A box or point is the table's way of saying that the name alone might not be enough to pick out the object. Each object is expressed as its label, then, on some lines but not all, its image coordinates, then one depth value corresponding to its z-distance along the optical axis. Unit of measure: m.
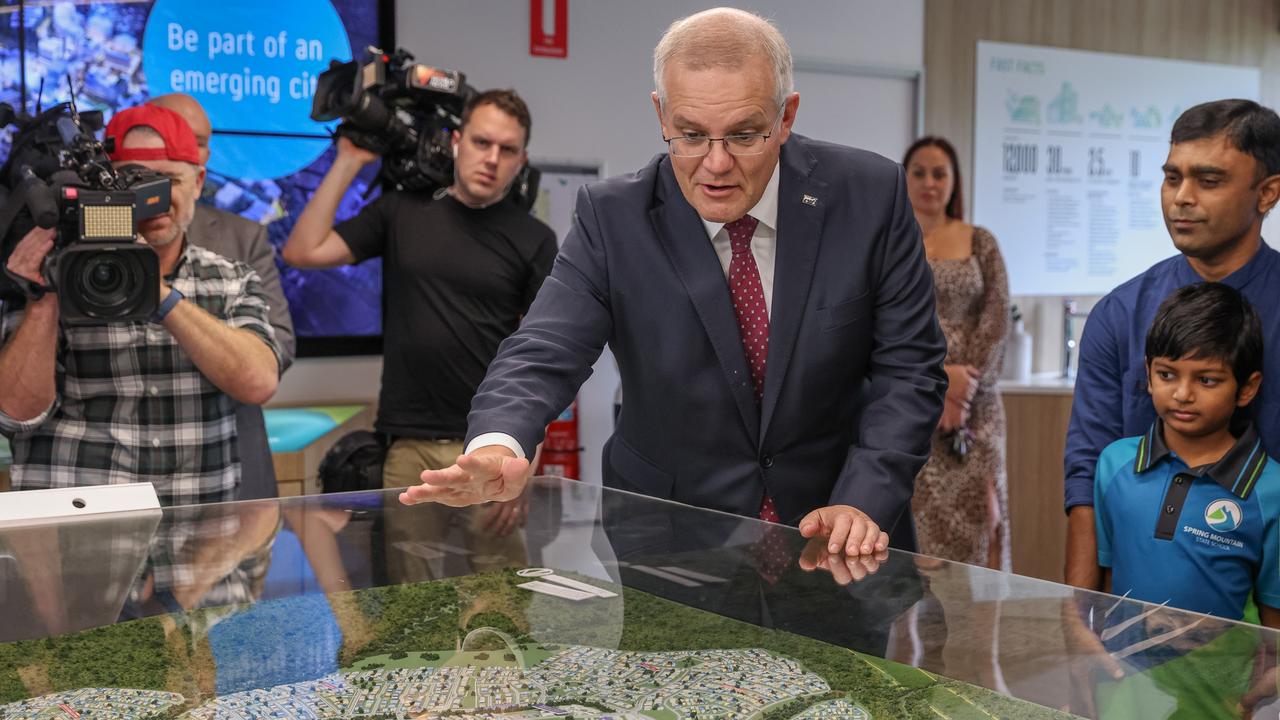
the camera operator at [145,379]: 2.16
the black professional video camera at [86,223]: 2.10
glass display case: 1.16
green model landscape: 1.16
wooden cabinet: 4.95
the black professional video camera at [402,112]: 3.25
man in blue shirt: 2.06
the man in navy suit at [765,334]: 1.89
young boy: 2.00
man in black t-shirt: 3.25
